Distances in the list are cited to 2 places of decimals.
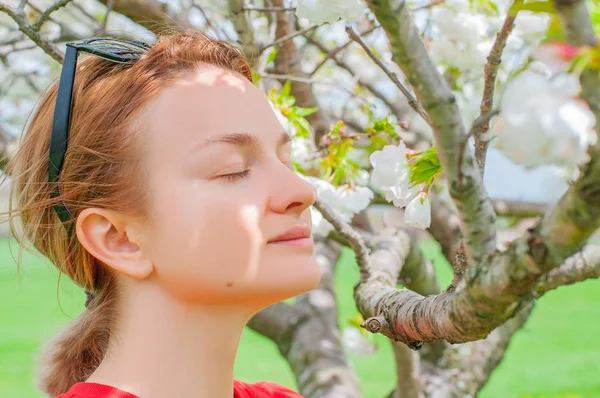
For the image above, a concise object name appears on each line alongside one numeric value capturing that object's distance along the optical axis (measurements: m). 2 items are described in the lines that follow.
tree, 0.47
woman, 0.89
